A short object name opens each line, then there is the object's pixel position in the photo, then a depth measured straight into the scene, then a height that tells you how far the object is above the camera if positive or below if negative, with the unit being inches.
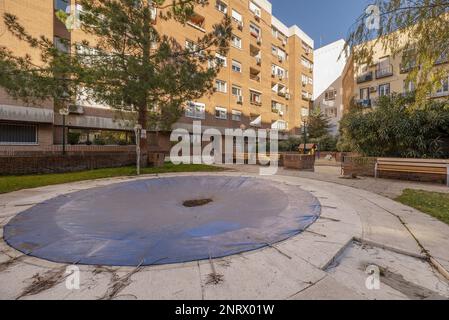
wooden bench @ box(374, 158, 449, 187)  290.8 -15.4
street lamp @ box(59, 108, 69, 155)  471.1 +98.9
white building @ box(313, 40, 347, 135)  1364.4 +523.5
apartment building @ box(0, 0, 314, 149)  532.4 +353.4
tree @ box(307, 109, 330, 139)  1144.9 +171.1
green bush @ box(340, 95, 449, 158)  339.9 +44.4
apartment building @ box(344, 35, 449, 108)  929.6 +353.3
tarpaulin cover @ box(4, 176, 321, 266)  109.3 -51.0
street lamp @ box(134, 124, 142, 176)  403.9 +33.8
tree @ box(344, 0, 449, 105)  160.4 +104.2
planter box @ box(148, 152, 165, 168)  506.6 -12.0
